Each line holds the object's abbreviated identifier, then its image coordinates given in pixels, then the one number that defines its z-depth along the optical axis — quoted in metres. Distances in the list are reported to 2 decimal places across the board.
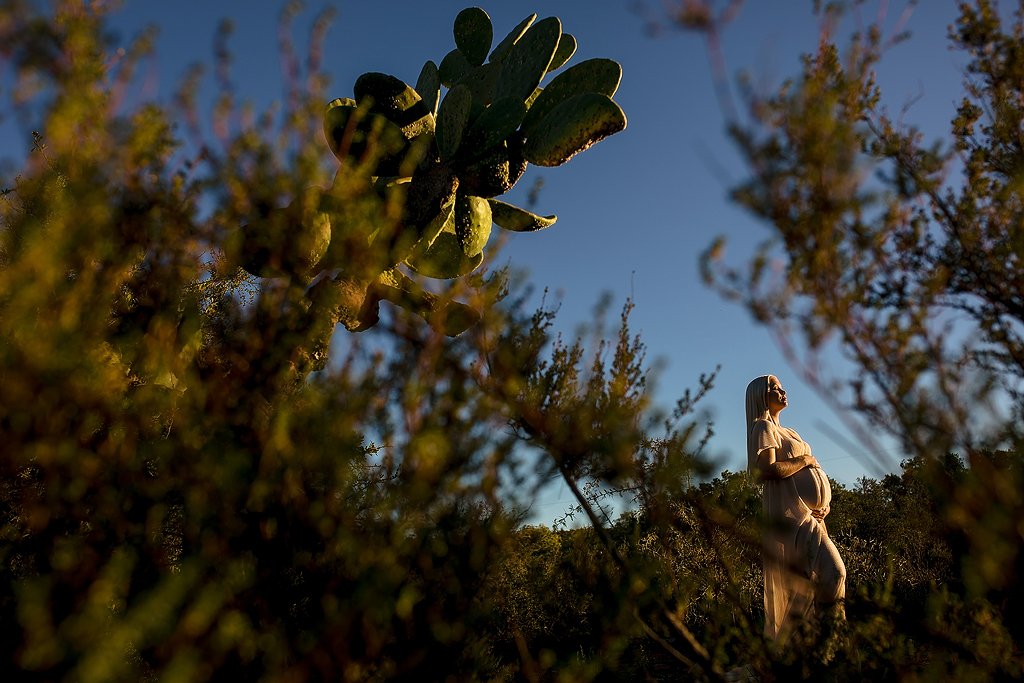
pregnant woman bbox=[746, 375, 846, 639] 4.73
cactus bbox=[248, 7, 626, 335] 2.21
